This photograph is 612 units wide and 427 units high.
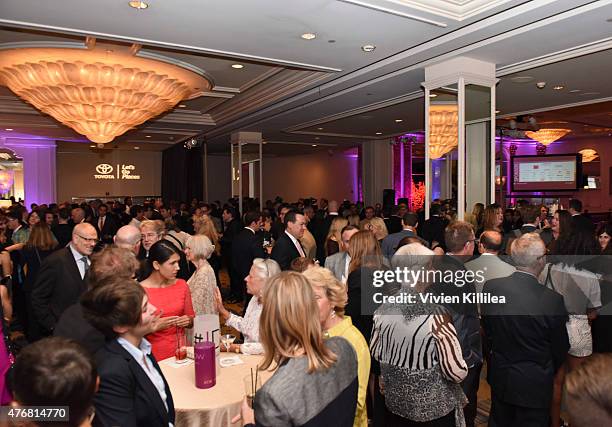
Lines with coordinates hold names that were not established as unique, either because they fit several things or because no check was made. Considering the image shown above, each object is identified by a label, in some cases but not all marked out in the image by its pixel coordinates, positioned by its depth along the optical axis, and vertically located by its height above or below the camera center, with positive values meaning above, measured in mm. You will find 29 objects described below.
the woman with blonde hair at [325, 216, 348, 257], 5234 -404
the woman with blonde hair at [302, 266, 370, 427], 2012 -563
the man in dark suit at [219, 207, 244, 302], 6988 -653
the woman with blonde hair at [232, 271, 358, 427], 1397 -544
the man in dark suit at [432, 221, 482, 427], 2684 -663
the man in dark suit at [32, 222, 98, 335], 3285 -621
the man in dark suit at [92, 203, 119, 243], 7648 -397
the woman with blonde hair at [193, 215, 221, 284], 5938 -350
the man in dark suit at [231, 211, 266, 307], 5465 -550
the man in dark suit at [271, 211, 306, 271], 4668 -433
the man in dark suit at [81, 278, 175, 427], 1558 -577
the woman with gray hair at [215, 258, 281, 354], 2861 -714
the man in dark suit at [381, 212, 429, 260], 4670 -367
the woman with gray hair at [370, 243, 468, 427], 2082 -762
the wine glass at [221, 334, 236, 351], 2695 -828
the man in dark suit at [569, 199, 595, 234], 3545 -196
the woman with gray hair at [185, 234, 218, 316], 3432 -663
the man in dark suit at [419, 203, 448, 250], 5602 -357
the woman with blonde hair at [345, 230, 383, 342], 3062 -475
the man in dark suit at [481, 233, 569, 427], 2445 -771
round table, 2125 -953
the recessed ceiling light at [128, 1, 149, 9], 3816 +1678
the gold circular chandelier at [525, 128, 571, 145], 11781 +1715
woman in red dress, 2791 -595
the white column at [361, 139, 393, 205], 13727 +965
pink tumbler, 2260 -807
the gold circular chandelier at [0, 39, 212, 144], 5543 +1538
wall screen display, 13117 +810
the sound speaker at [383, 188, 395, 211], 13234 +110
